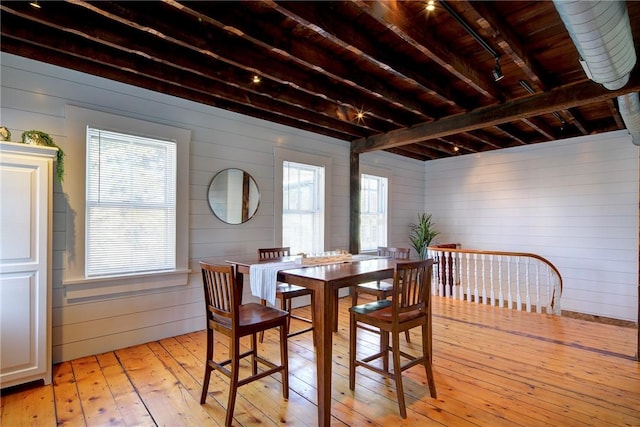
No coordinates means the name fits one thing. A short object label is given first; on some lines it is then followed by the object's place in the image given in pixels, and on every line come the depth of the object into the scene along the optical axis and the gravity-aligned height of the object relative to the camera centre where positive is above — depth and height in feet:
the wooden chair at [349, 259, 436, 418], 7.08 -2.43
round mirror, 12.53 +0.69
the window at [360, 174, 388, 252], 19.39 +0.07
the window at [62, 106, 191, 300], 9.52 +0.26
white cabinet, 7.47 -1.19
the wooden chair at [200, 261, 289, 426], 6.63 -2.42
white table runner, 7.71 -1.64
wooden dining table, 6.42 -1.61
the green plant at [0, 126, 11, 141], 7.57 +1.86
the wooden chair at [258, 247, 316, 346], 10.08 -2.50
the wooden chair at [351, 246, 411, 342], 10.48 -2.51
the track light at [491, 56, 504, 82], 8.75 +3.93
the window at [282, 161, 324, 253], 15.16 +0.29
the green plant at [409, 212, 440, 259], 20.85 -1.39
